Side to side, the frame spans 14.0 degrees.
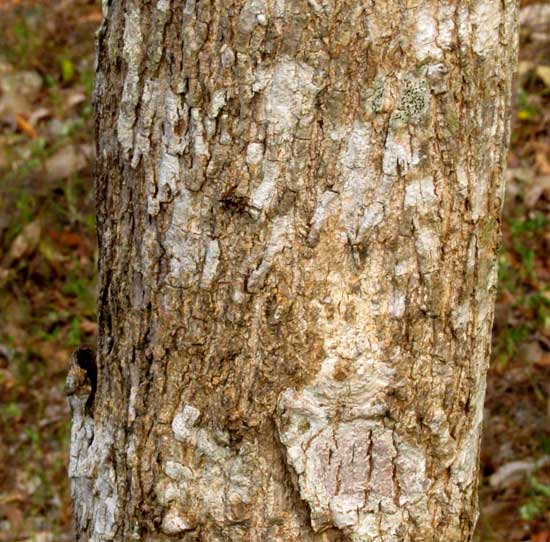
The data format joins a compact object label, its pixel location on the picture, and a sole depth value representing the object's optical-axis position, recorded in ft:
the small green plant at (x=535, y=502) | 7.02
